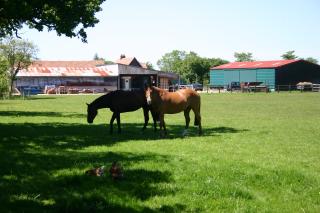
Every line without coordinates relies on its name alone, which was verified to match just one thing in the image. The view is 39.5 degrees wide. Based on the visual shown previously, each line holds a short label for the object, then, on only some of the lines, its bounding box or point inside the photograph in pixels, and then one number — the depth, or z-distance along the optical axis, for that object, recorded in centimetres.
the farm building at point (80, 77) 9244
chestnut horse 1691
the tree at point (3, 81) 4704
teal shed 9400
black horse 1869
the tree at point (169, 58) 18119
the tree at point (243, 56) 17729
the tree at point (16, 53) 7662
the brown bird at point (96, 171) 887
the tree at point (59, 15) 2033
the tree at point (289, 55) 15638
